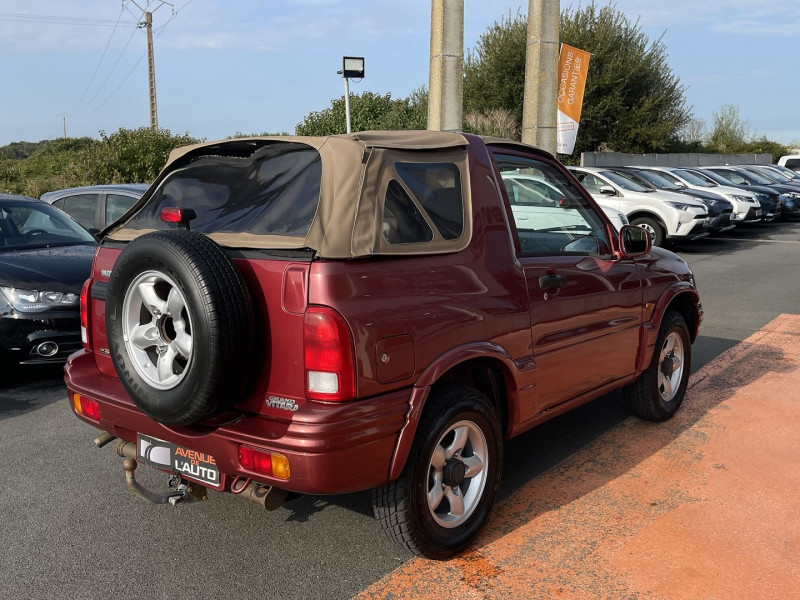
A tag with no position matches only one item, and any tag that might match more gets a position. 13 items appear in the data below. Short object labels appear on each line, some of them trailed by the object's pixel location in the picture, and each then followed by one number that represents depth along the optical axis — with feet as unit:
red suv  9.59
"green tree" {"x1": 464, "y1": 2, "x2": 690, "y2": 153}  115.85
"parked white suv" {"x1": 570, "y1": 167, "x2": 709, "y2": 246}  51.08
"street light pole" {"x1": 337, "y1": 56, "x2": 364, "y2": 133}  46.19
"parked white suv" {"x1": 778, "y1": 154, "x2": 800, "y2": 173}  123.85
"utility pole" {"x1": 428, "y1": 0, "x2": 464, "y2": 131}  40.50
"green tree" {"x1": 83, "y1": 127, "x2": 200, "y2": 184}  63.77
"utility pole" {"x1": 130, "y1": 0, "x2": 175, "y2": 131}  98.02
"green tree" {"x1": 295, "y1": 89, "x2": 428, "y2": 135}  87.61
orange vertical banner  52.26
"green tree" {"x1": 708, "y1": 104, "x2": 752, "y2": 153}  188.03
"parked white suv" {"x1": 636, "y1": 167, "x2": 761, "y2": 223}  63.26
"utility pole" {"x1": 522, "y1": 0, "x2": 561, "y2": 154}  45.39
